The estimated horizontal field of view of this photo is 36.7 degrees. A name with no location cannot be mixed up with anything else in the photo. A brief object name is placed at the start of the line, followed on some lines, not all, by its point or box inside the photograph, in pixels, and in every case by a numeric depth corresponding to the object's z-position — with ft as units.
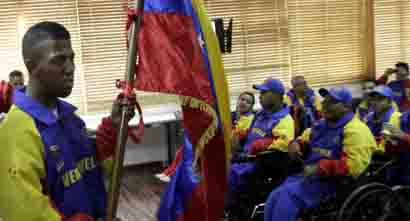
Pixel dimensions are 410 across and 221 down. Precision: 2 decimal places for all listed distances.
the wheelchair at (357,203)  11.42
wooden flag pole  5.96
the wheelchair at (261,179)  13.17
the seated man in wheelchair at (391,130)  11.90
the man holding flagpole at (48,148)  5.11
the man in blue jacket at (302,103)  16.40
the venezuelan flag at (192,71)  6.72
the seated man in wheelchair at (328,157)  11.38
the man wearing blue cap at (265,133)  13.56
